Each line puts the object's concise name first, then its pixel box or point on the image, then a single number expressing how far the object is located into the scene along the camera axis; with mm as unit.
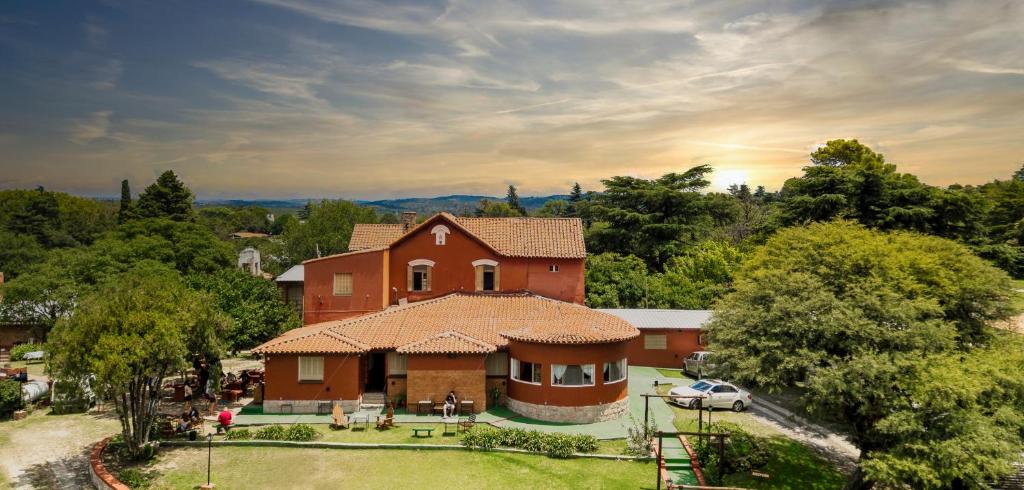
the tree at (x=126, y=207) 75812
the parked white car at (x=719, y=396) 27600
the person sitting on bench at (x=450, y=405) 24891
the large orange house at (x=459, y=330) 25297
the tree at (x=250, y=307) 34781
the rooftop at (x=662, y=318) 36375
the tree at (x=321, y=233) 79250
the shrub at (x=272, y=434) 21828
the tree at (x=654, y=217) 54281
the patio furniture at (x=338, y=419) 23375
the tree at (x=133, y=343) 18047
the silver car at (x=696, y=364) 33625
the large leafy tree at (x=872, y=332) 16141
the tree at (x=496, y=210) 134250
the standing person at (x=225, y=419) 22125
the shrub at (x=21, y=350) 42688
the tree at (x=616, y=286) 45344
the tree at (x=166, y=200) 74375
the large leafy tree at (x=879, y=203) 41875
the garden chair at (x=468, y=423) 23094
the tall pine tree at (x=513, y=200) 148775
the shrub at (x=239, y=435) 21812
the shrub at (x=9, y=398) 25219
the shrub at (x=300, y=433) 21875
